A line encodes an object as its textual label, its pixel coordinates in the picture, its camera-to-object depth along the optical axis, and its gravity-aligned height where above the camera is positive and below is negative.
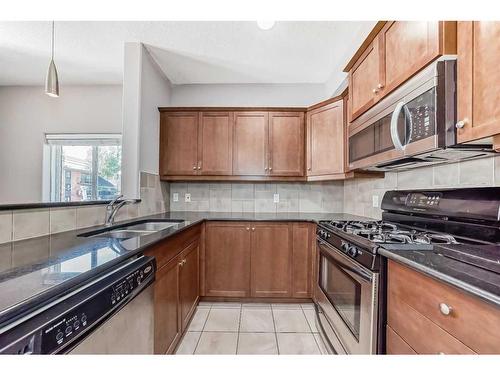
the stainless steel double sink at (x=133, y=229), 1.78 -0.34
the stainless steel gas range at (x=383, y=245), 1.18 -0.25
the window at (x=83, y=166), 3.68 +0.28
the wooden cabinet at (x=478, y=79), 0.94 +0.44
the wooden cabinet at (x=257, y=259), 2.71 -0.74
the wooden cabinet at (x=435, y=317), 0.71 -0.41
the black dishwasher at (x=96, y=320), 0.58 -0.37
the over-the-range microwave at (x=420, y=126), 1.14 +0.34
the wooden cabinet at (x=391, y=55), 1.16 +0.75
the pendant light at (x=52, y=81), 1.91 +0.77
